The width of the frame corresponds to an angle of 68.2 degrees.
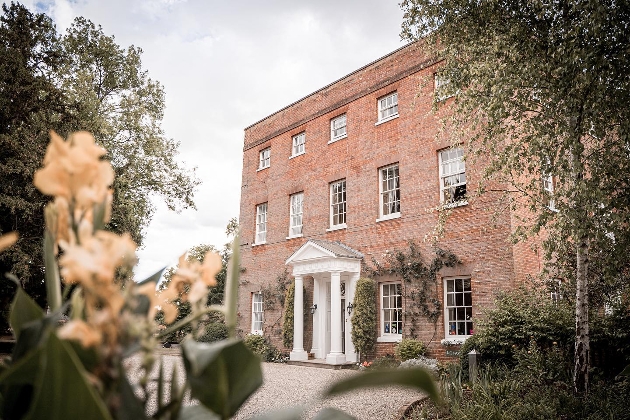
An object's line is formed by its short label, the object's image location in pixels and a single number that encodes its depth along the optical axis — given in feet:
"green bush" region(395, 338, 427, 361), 40.27
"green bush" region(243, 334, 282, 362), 54.75
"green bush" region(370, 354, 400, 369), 40.93
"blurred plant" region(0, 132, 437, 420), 1.61
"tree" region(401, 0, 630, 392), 20.49
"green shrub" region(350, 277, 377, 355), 45.24
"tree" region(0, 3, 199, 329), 40.45
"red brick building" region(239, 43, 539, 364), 40.52
